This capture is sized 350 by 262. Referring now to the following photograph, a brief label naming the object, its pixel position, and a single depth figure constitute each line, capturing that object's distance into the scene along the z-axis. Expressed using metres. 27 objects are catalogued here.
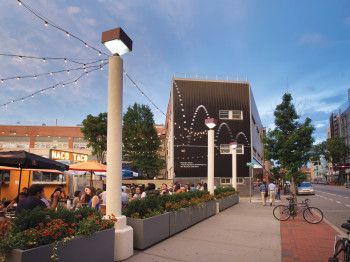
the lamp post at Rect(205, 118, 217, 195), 13.39
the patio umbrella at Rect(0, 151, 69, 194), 7.74
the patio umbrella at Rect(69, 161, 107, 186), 12.28
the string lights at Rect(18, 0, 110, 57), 6.92
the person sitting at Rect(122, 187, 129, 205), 8.54
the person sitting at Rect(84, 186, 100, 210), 7.12
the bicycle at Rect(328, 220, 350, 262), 4.49
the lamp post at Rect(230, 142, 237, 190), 19.58
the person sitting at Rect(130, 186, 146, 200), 10.92
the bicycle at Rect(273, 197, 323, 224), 10.09
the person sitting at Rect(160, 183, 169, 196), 11.87
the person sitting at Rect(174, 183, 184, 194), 11.91
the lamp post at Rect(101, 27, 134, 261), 5.70
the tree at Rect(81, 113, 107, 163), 35.22
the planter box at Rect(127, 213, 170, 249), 6.27
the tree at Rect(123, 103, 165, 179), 35.25
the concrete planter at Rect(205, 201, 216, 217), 11.70
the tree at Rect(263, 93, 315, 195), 13.51
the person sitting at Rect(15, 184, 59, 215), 5.13
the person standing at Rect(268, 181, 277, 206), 18.05
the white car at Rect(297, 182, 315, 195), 28.64
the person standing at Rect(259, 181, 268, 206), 18.07
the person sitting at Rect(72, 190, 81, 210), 8.18
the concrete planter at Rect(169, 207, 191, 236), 7.81
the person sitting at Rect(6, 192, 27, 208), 8.78
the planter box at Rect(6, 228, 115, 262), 3.57
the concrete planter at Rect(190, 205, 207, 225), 9.59
